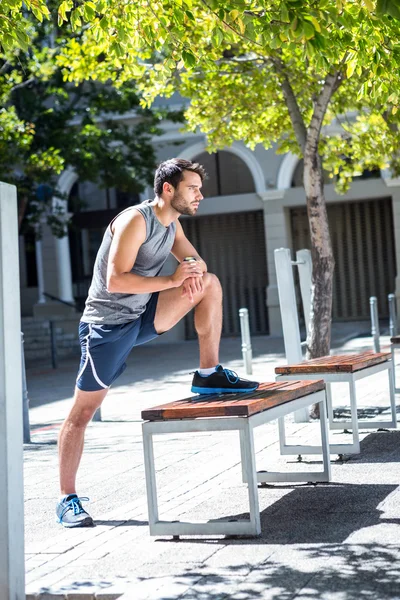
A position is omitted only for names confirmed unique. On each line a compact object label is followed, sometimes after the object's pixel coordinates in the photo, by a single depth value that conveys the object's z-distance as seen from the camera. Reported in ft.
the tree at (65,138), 68.80
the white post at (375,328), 50.04
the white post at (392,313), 57.68
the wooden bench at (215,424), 14.56
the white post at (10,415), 12.15
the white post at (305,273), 29.09
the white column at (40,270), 93.71
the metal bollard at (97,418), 34.27
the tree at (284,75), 18.10
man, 16.51
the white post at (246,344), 48.52
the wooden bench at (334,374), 21.12
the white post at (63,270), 92.84
